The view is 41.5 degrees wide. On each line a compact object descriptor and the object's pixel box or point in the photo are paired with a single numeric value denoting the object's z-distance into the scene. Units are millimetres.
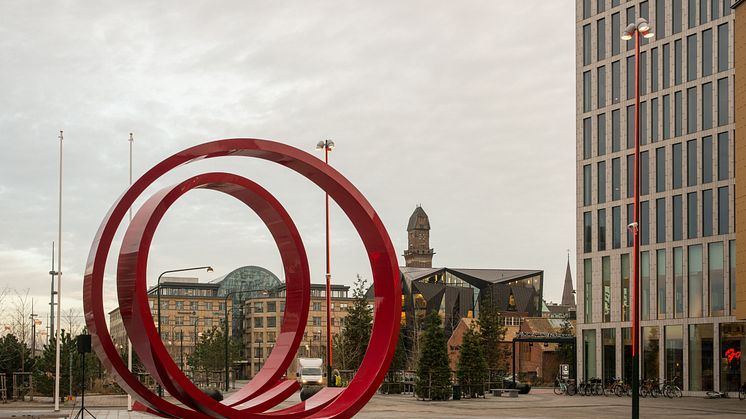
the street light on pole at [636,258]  25328
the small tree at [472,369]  51406
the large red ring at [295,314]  17359
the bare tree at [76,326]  93538
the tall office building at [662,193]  53031
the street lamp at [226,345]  64519
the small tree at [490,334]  80375
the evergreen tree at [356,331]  70500
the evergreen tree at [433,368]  47469
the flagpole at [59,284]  33938
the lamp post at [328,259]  37525
